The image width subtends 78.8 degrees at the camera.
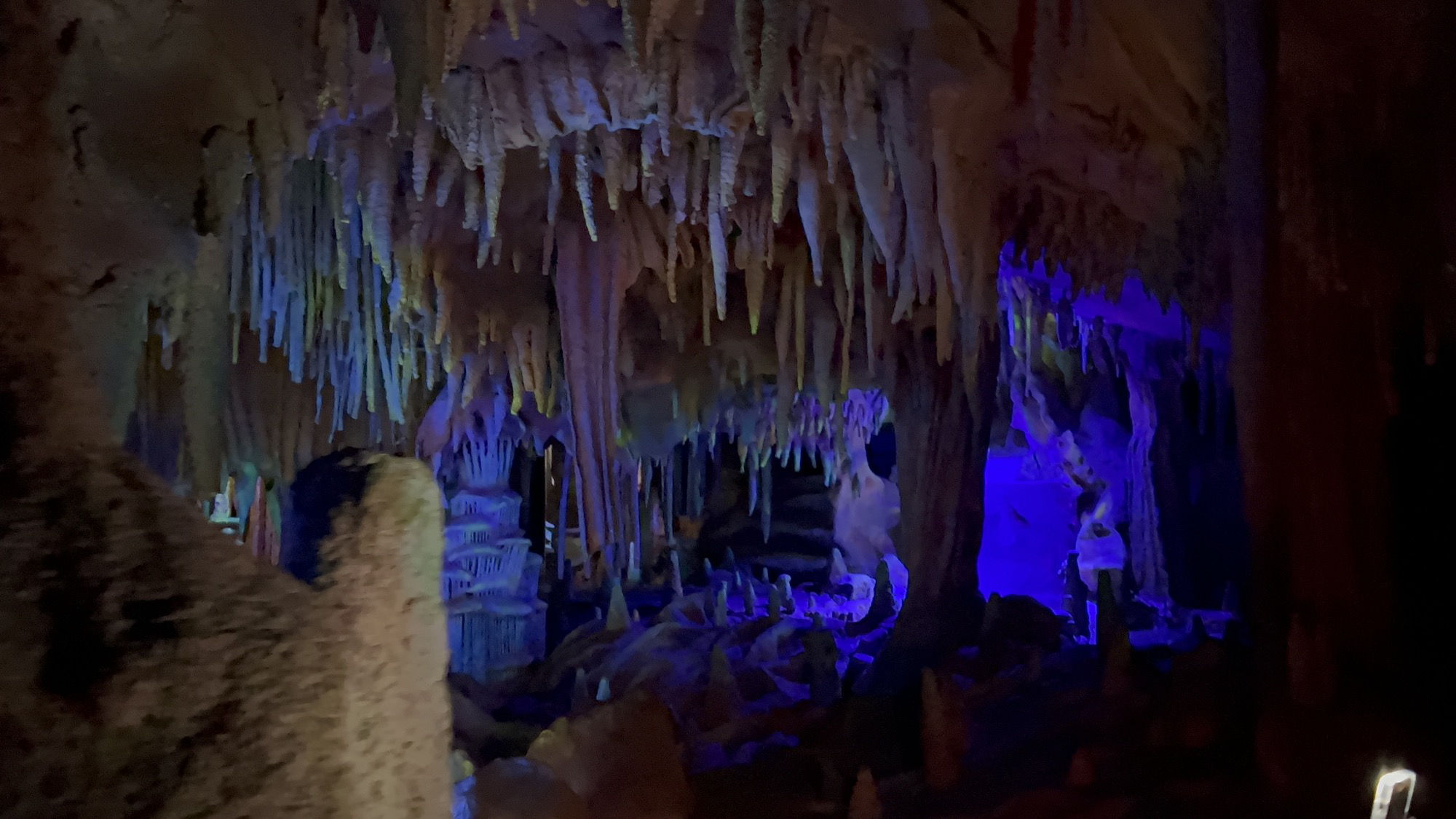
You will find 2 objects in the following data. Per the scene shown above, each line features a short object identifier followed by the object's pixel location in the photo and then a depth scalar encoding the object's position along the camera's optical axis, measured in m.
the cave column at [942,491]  8.93
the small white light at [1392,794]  3.14
